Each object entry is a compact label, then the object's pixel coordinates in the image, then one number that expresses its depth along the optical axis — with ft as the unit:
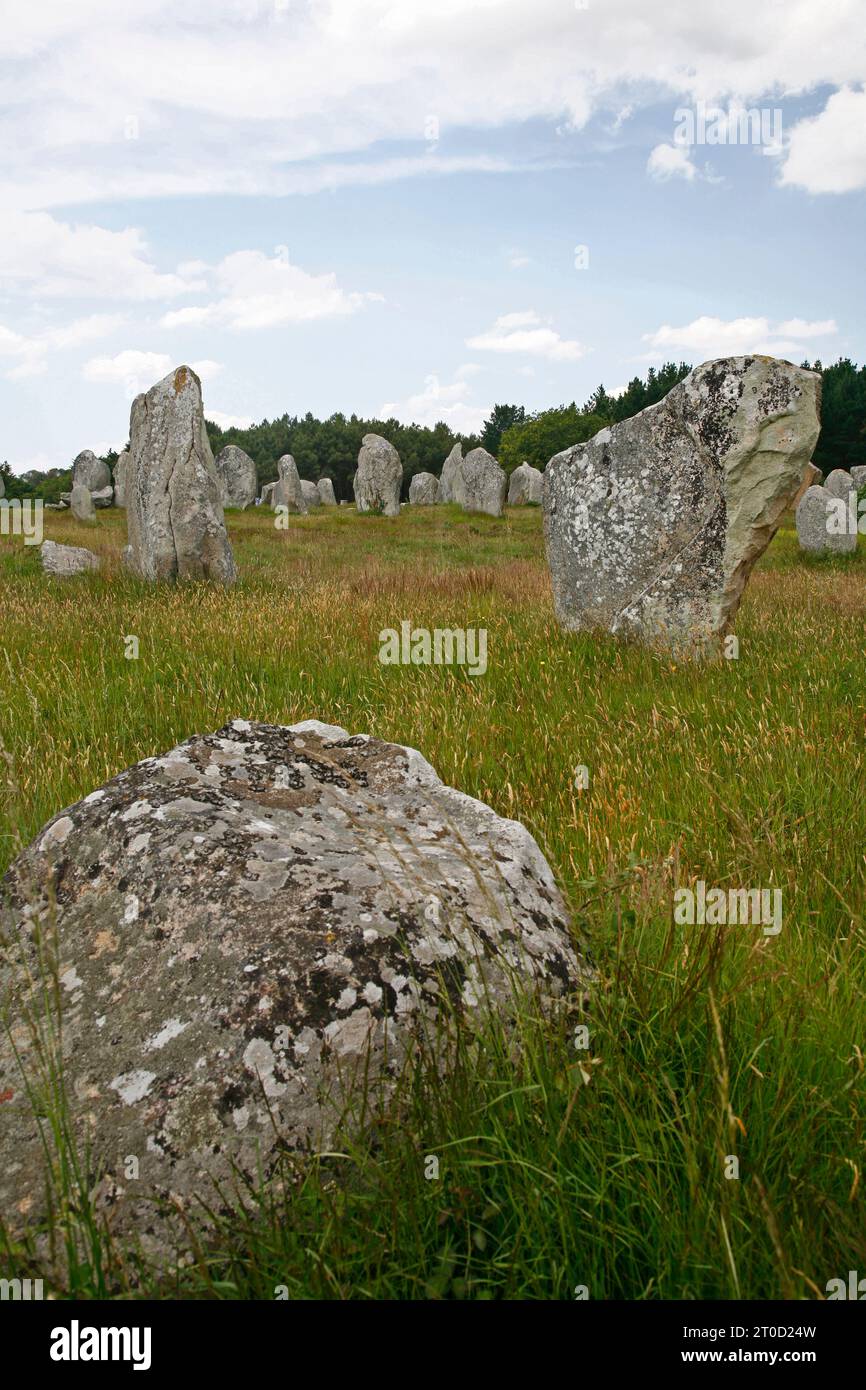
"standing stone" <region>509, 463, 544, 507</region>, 129.80
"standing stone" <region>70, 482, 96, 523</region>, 93.66
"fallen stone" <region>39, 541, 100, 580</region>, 44.47
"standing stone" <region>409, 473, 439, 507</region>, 148.87
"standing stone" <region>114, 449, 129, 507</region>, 101.19
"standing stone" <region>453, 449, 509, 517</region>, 104.83
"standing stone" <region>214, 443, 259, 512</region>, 119.44
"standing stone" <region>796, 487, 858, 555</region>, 59.67
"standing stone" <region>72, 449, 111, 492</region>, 122.21
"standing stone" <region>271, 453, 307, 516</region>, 127.03
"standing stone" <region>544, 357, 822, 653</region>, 23.99
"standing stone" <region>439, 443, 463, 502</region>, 138.43
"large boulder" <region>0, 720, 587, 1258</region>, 5.59
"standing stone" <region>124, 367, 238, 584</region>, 38.24
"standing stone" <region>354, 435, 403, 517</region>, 109.81
